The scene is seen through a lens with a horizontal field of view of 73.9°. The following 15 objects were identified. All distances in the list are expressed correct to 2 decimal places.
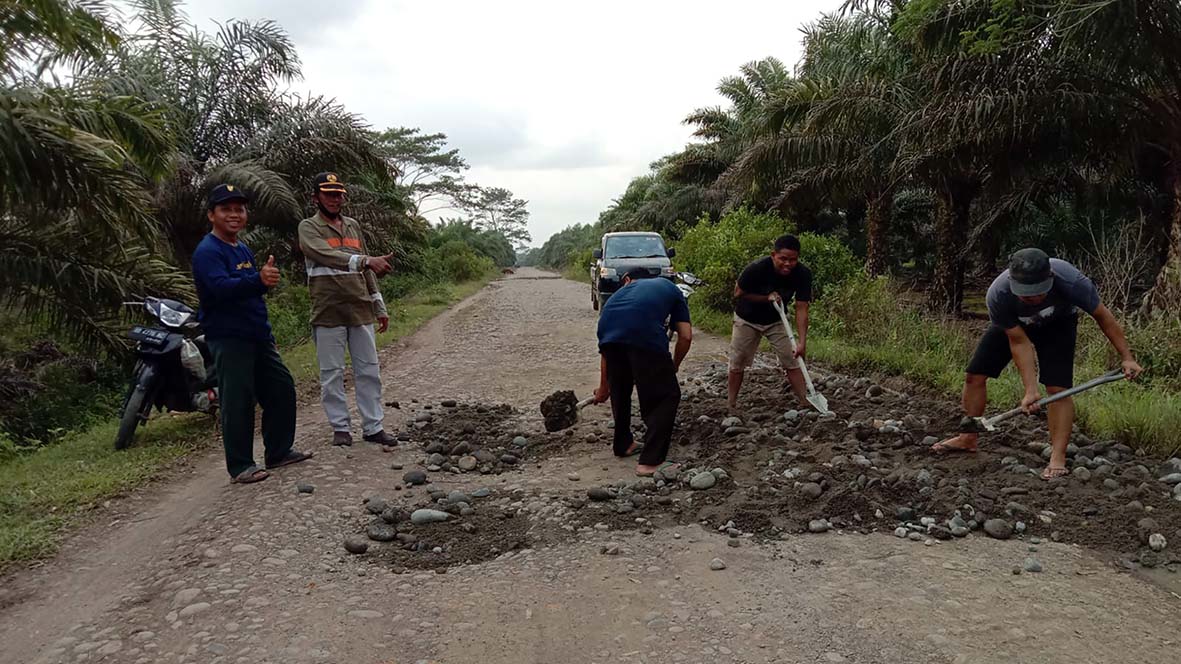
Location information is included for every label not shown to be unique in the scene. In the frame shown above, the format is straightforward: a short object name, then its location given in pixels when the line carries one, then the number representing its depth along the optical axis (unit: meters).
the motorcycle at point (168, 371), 5.84
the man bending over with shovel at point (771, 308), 6.00
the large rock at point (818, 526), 3.93
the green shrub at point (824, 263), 12.87
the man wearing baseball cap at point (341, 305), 5.20
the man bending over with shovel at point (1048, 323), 4.29
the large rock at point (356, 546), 3.79
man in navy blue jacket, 4.55
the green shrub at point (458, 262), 34.20
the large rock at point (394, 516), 4.15
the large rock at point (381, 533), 3.93
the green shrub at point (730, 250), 13.25
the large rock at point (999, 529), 3.82
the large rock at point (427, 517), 4.15
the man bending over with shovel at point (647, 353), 4.96
